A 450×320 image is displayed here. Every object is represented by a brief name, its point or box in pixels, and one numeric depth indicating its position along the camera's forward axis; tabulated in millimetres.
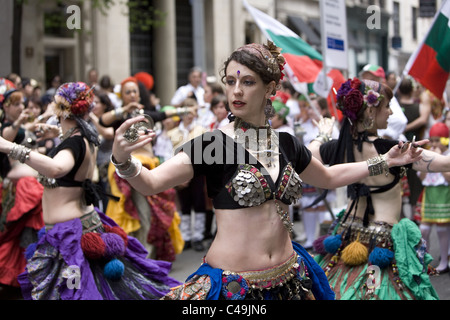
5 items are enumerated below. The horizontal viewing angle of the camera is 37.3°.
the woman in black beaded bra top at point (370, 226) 4734
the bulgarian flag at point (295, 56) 7918
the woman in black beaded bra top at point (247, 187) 3225
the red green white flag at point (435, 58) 6945
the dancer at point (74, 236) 5191
